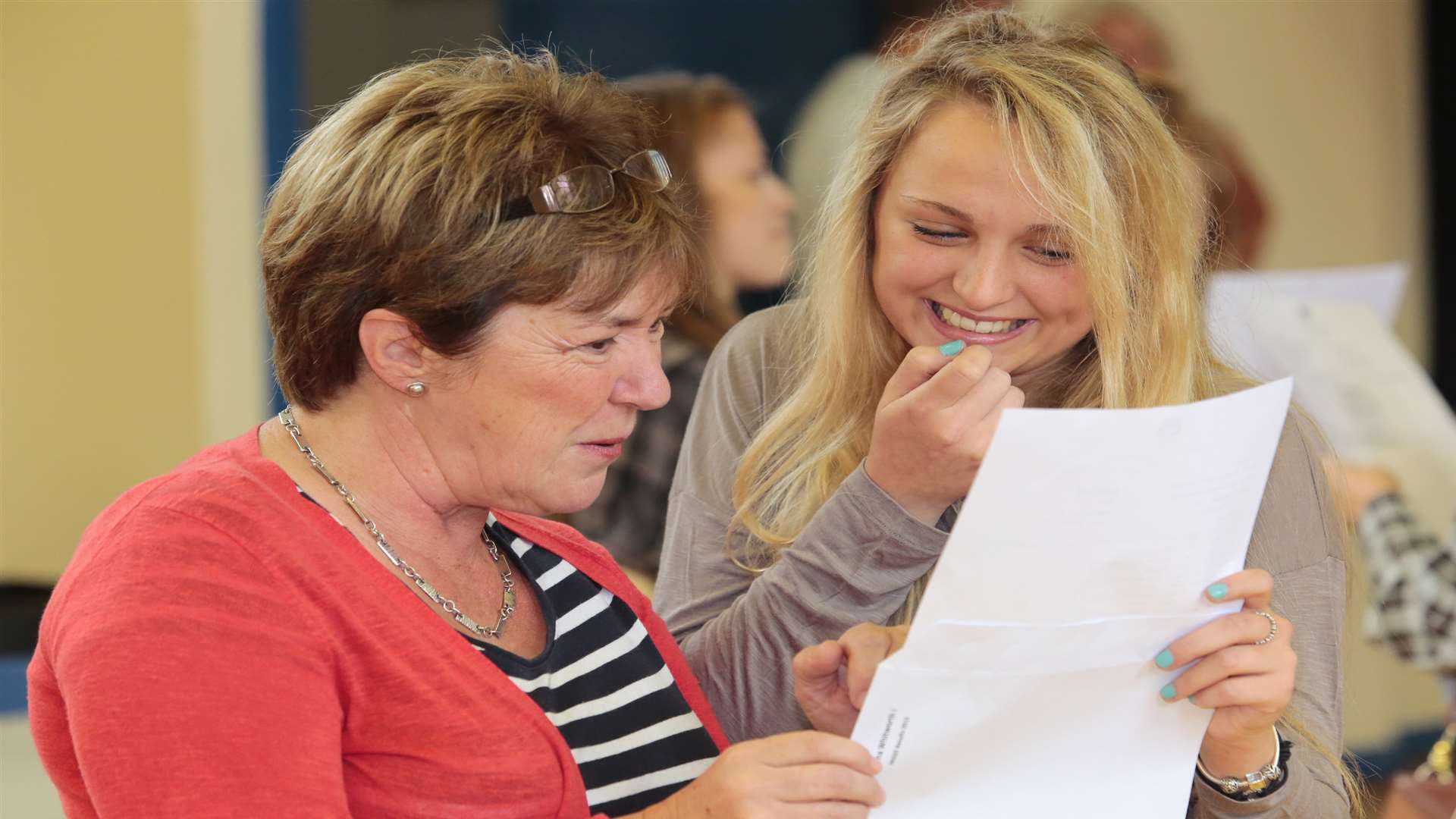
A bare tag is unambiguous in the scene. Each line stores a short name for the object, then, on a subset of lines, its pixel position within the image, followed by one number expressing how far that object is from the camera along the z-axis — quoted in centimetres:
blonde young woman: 269
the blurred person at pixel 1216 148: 779
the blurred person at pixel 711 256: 495
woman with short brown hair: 202
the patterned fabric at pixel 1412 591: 461
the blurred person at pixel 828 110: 699
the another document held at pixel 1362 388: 521
